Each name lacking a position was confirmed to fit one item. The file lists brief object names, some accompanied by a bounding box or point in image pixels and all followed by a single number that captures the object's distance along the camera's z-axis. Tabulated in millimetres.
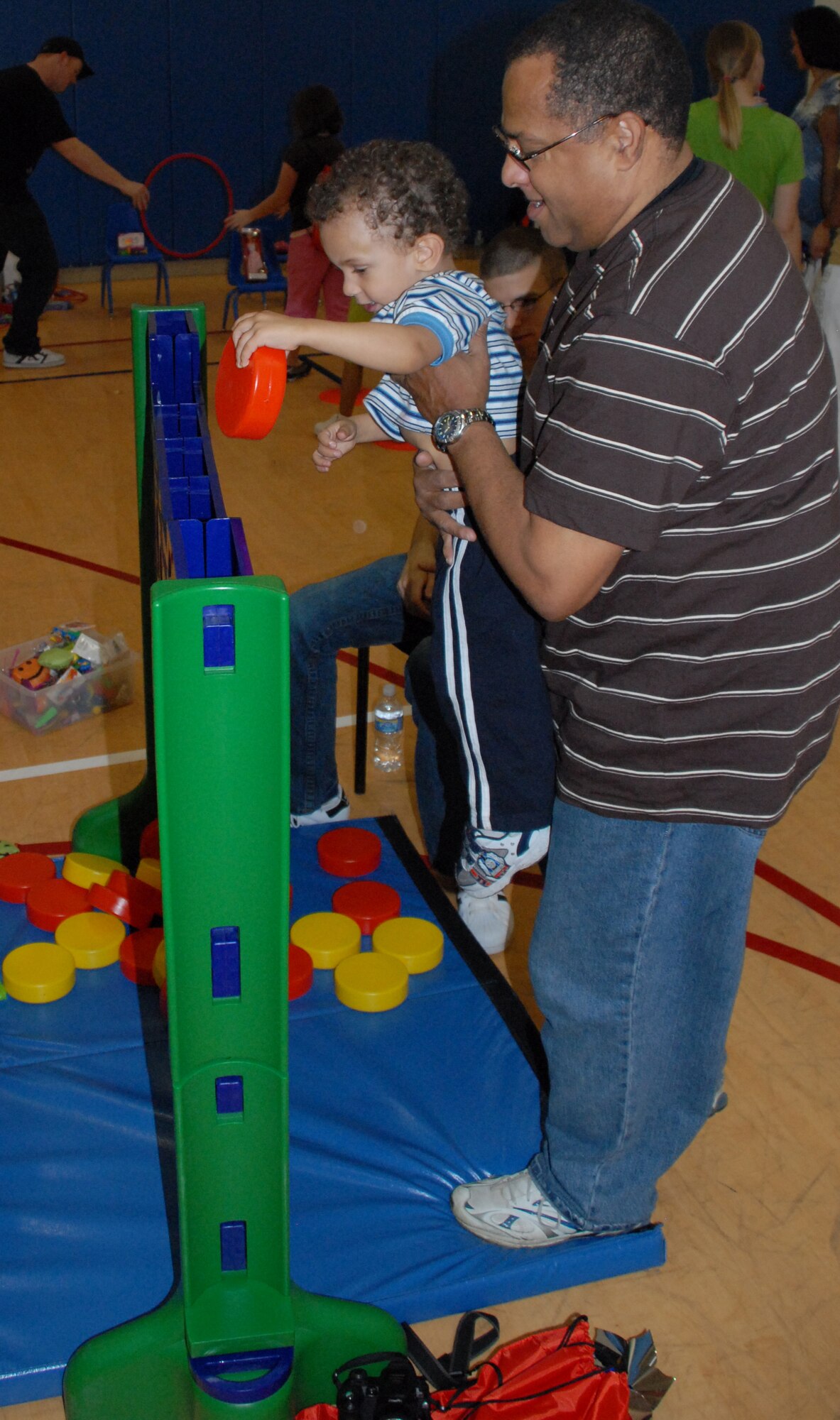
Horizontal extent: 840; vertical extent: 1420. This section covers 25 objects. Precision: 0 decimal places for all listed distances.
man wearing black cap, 5879
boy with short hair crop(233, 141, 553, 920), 1886
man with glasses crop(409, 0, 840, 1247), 1237
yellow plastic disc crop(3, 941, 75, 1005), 2160
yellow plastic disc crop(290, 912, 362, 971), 2309
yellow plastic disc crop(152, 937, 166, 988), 2178
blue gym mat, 1716
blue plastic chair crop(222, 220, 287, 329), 7172
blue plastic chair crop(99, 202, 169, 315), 7586
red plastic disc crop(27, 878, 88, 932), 2350
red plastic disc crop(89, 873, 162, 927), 2383
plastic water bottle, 3174
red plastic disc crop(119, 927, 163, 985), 2248
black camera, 1438
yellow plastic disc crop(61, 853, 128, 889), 2453
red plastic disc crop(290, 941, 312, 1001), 2227
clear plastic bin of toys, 3164
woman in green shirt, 4309
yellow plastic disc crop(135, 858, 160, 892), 2473
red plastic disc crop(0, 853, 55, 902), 2434
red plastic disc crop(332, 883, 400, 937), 2414
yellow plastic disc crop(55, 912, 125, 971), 2264
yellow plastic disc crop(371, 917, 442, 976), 2305
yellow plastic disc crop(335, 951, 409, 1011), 2199
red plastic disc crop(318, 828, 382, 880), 2578
